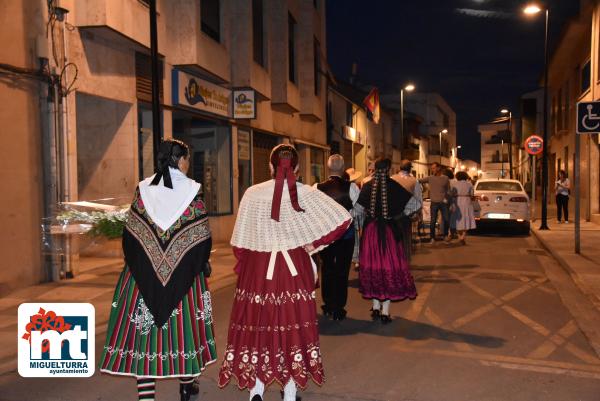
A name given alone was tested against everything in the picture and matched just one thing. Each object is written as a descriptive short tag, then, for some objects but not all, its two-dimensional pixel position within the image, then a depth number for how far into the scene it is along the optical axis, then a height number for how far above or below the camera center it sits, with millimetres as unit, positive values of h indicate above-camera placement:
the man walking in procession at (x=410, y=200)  7074 -218
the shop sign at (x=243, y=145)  17531 +1171
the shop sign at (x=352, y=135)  31719 +2734
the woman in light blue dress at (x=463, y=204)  15008 -578
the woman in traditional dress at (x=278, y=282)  4207 -715
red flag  32581 +4375
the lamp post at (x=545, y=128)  18005 +1717
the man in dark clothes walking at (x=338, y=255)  7012 -859
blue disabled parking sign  10969 +1144
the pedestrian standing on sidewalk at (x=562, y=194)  19828 -471
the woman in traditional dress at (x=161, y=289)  4008 -712
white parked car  16922 -722
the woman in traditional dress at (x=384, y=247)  6844 -752
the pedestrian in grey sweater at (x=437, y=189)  14602 -187
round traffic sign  20359 +1182
